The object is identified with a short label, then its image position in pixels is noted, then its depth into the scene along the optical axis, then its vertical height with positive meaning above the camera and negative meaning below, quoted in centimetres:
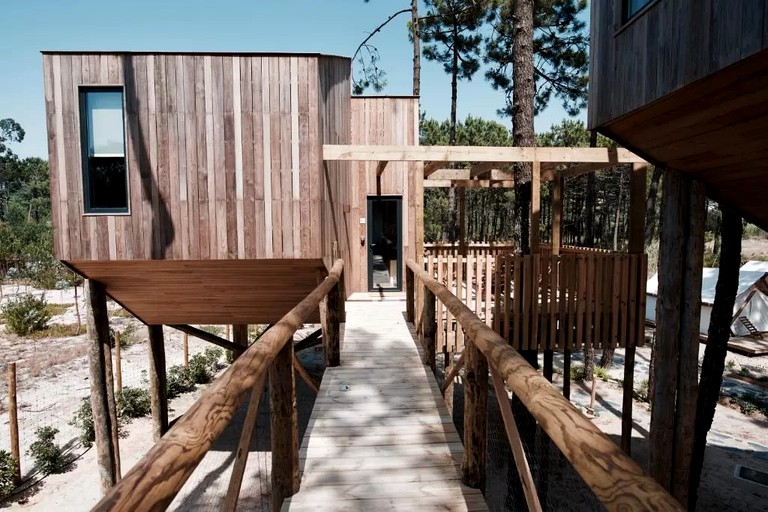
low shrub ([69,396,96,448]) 952 -455
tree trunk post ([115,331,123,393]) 1138 -390
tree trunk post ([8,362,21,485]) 788 -370
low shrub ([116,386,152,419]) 1091 -456
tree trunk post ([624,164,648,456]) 696 -17
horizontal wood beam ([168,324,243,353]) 1027 -271
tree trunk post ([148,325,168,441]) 936 -345
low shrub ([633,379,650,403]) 1218 -489
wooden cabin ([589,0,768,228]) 327 +120
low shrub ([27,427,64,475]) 837 -450
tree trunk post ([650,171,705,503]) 516 -130
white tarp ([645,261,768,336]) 1681 -314
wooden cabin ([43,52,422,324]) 615 +97
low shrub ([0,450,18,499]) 754 -438
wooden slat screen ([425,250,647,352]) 641 -115
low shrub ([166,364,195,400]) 1252 -464
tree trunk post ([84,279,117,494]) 716 -258
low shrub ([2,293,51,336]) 1653 -350
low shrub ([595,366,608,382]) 1387 -487
